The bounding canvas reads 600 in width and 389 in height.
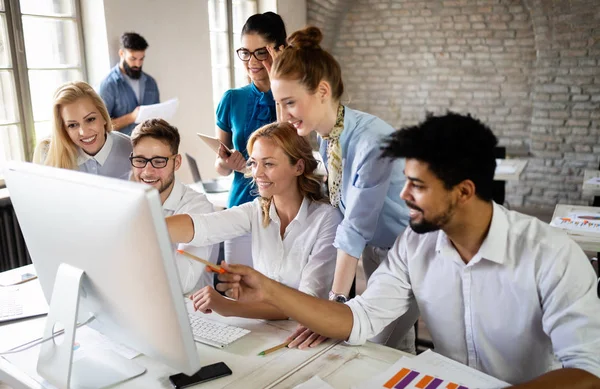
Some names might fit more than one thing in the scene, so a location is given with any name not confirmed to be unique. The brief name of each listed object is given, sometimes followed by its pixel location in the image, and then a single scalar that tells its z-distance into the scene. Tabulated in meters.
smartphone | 1.25
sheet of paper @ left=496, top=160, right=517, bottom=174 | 4.19
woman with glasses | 2.29
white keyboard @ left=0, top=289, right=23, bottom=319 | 1.68
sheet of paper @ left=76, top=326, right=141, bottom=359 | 1.41
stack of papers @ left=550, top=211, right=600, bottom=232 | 2.56
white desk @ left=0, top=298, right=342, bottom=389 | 1.26
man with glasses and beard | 1.98
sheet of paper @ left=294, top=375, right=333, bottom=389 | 1.22
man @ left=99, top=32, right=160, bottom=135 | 4.16
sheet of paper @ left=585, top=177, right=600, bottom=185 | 3.46
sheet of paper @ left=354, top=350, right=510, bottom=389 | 1.20
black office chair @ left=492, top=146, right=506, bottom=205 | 4.24
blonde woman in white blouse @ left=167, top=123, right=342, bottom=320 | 1.86
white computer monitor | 0.96
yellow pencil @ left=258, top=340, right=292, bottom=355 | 1.39
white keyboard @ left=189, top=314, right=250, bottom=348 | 1.45
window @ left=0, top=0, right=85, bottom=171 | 3.78
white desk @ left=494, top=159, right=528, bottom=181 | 4.09
